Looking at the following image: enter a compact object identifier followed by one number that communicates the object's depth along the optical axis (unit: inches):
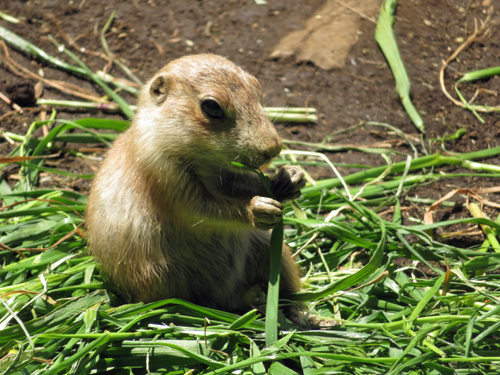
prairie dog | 275.7
